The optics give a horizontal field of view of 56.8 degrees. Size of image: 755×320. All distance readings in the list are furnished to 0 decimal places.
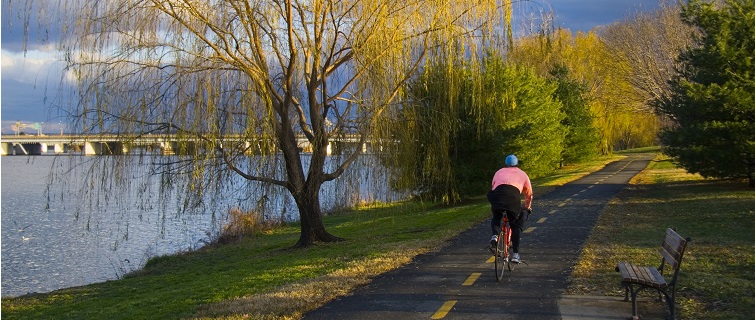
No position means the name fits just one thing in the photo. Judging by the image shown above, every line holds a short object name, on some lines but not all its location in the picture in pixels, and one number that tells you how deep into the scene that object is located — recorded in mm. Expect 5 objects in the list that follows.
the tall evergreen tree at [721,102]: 22953
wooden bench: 7074
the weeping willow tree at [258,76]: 13133
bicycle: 9547
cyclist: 9914
